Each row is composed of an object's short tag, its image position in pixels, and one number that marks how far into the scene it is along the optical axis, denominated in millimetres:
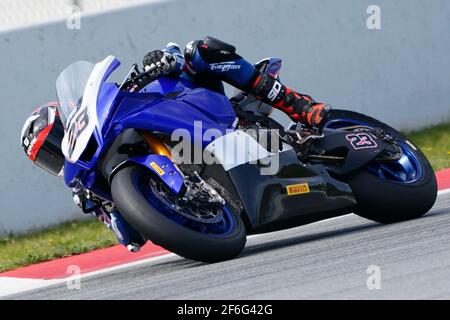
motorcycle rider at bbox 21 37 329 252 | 12156
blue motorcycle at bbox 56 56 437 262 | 11328
